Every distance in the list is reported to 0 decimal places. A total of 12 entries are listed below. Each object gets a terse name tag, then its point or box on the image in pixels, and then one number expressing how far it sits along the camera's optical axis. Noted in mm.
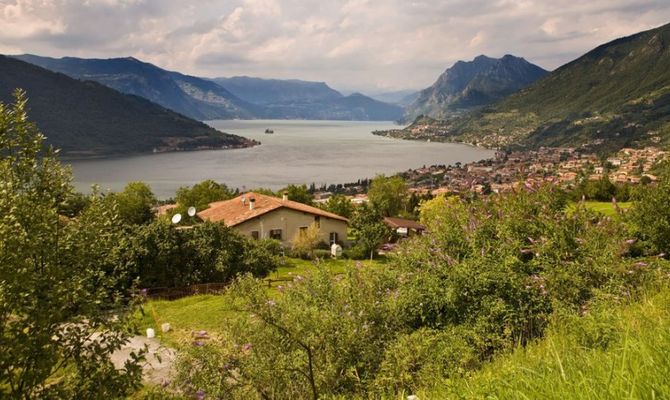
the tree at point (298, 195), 63250
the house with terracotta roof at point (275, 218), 43469
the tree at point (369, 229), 41000
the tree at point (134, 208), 42500
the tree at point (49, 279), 5160
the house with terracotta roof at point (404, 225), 49750
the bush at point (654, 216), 20109
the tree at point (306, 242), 41531
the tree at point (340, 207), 60609
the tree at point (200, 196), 59688
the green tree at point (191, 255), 25641
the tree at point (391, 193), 74306
